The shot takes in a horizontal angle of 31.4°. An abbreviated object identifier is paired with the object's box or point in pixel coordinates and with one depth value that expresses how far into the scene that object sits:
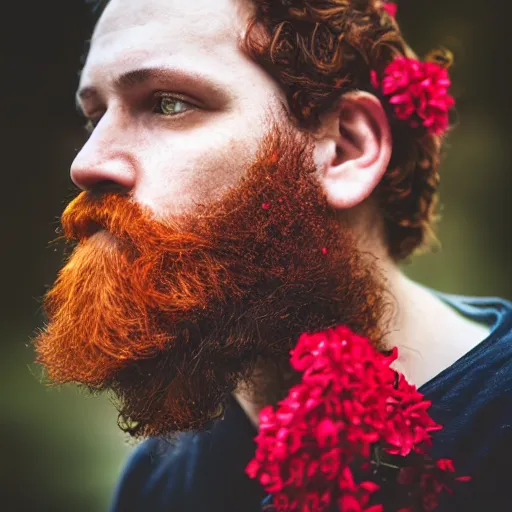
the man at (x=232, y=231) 0.50
